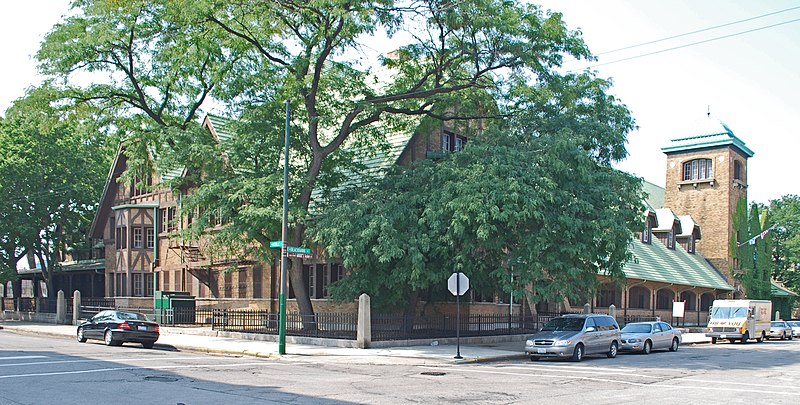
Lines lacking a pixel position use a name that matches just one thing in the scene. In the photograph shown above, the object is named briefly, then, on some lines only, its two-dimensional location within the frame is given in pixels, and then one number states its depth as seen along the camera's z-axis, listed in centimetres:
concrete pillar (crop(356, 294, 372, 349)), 2558
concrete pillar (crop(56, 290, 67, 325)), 4250
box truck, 3822
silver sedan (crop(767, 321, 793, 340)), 4357
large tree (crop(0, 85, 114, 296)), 4544
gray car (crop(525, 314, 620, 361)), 2358
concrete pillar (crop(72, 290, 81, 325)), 4094
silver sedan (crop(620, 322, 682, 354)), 2856
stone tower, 5766
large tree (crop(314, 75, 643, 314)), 2450
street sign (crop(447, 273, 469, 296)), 2341
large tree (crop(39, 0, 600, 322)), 2711
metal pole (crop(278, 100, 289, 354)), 2361
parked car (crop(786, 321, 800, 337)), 4762
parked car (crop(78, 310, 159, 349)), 2638
